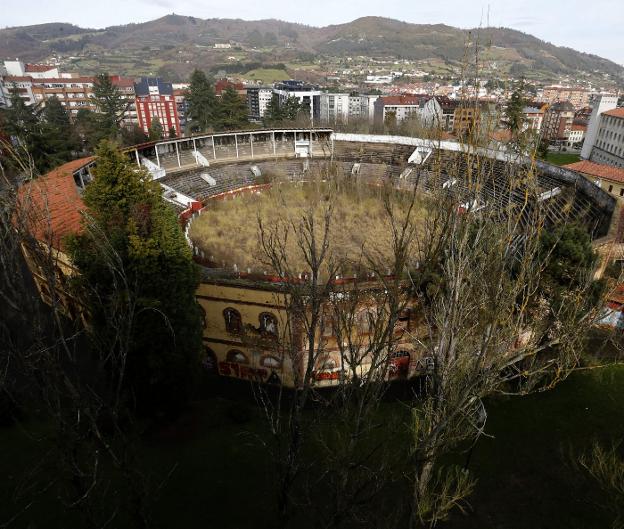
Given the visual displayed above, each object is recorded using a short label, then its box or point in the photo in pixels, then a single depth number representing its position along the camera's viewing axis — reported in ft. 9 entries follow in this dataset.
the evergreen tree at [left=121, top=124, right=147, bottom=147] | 167.02
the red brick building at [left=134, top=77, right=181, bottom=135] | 258.78
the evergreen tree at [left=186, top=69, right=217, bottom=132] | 195.00
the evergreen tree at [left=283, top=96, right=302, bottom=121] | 203.51
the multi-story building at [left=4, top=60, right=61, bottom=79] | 328.70
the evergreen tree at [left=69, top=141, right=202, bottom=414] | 41.37
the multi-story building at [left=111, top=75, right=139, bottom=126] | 282.11
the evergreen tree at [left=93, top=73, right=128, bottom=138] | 167.53
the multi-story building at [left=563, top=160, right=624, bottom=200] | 108.17
